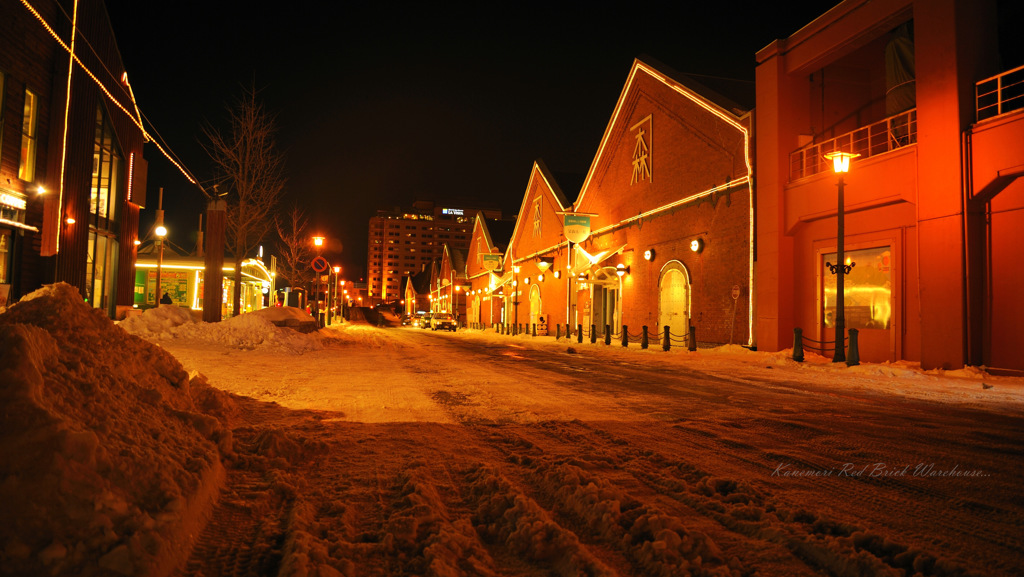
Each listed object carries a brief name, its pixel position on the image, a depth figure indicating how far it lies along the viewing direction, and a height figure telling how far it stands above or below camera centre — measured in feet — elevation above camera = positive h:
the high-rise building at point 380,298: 616.59 +15.17
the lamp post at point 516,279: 146.96 +10.05
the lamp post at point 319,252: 90.63 +11.84
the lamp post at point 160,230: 90.63 +12.47
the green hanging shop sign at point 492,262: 185.98 +17.20
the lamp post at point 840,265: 45.88 +4.70
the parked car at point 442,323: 182.60 -3.85
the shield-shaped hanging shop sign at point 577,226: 110.01 +17.72
